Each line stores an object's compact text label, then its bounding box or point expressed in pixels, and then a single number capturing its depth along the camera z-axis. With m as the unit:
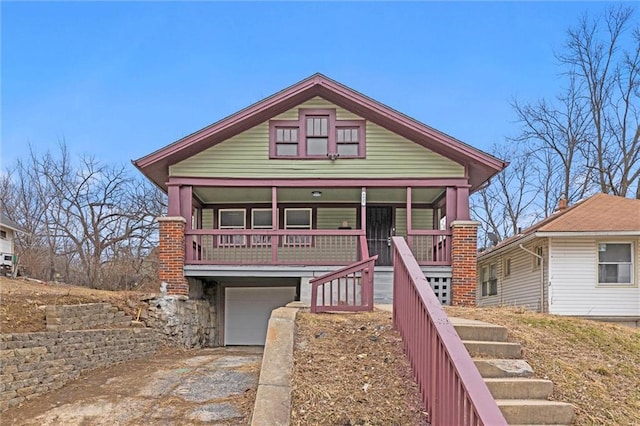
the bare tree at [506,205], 28.98
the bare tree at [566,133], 24.44
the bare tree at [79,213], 25.38
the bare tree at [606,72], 22.70
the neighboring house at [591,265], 13.28
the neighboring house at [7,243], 20.12
